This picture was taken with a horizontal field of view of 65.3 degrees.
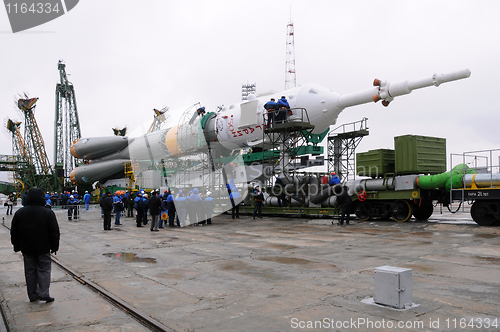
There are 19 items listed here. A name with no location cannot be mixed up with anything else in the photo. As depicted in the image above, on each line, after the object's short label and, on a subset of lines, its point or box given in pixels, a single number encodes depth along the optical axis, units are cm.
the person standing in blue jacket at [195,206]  1546
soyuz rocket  1385
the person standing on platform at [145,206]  1567
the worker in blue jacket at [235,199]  1852
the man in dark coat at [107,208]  1428
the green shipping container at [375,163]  1477
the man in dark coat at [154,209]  1352
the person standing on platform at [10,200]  2503
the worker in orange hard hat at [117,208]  1642
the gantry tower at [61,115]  4838
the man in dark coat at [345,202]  1391
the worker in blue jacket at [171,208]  1531
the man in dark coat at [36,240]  484
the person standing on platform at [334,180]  1498
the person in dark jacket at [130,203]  2114
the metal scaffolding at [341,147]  1669
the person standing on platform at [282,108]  1570
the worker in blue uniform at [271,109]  1581
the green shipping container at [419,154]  1381
